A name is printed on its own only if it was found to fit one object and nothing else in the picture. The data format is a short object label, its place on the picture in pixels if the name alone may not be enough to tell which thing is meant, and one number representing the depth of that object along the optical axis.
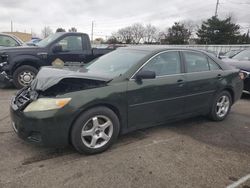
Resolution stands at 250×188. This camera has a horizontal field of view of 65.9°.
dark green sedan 2.47
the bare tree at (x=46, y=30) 55.73
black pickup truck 5.65
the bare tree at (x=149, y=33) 53.51
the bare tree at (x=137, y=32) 52.92
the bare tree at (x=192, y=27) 42.24
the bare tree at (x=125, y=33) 51.76
